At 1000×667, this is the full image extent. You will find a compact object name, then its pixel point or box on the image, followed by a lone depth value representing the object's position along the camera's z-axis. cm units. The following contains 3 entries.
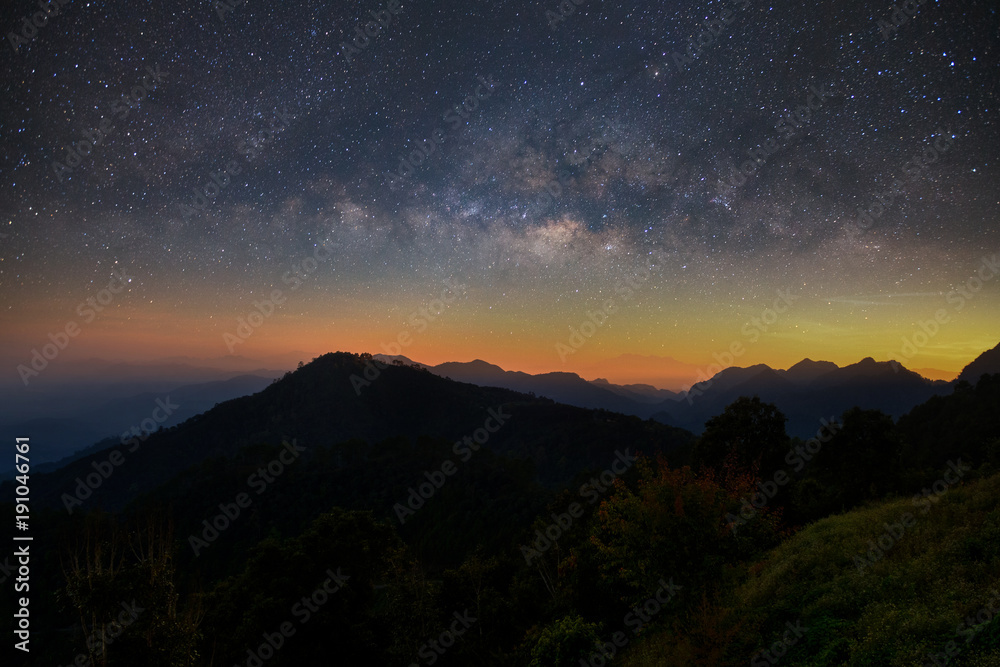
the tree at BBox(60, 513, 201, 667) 1241
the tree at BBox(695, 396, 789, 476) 3731
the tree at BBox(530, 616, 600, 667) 1625
